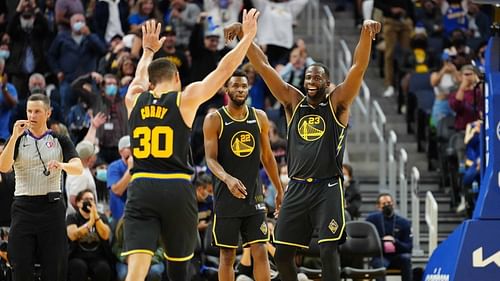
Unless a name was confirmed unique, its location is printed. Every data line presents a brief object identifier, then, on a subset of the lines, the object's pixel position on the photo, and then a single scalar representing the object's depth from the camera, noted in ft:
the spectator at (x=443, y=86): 70.59
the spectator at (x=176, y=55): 69.00
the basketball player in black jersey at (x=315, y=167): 41.29
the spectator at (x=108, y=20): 74.90
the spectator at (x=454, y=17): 83.41
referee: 42.39
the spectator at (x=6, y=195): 51.34
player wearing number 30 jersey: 36.81
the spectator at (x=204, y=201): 56.08
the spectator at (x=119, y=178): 56.29
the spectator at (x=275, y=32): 73.77
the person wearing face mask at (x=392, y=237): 56.13
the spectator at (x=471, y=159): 62.44
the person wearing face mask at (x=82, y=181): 54.34
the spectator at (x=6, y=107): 65.67
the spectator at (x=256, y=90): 67.77
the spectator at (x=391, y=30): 79.15
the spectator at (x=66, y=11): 73.10
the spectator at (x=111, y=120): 62.90
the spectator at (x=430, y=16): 85.10
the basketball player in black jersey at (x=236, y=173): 43.24
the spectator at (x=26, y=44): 71.46
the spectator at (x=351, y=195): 59.62
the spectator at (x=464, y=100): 67.51
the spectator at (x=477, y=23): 83.46
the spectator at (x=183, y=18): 74.79
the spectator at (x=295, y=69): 67.92
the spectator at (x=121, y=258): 53.26
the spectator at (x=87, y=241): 52.54
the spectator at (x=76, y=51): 71.26
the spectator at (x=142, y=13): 74.95
